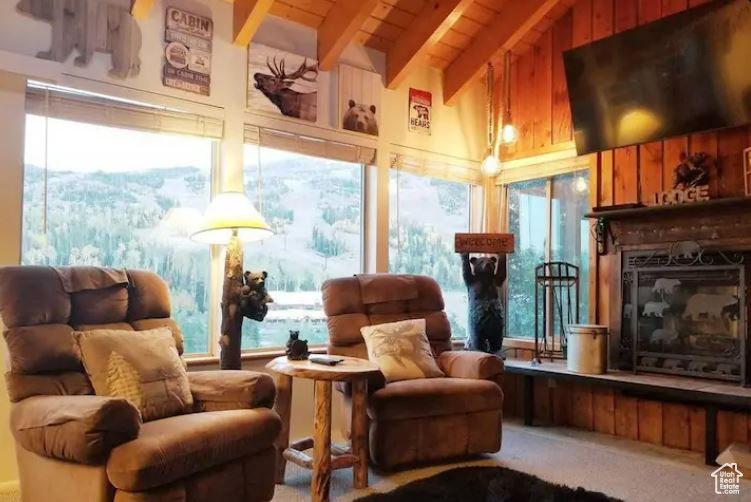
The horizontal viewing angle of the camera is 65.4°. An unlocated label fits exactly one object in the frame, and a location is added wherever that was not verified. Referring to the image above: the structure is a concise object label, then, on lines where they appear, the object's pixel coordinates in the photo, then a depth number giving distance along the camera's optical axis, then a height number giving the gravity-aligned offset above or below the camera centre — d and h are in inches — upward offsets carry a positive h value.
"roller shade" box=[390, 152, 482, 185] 178.9 +31.3
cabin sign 134.3 +49.4
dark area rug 103.0 -41.2
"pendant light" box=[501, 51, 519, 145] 187.3 +54.9
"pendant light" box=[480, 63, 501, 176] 188.1 +38.5
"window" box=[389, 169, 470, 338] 180.7 +11.2
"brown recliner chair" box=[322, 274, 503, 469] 121.1 -26.6
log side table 105.1 -30.3
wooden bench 125.6 -27.8
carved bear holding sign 162.4 -10.0
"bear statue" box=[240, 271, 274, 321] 121.5 -7.2
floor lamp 121.0 +1.0
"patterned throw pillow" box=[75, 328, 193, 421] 92.7 -17.9
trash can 148.6 -21.1
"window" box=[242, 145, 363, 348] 151.6 +7.8
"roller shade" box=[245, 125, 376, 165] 148.5 +31.9
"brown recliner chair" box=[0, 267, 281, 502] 76.4 -23.1
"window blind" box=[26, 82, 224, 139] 118.6 +32.4
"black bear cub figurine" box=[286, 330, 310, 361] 117.0 -17.5
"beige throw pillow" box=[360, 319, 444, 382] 132.8 -20.2
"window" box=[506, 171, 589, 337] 174.1 +9.9
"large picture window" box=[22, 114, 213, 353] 120.6 +13.0
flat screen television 130.8 +46.1
